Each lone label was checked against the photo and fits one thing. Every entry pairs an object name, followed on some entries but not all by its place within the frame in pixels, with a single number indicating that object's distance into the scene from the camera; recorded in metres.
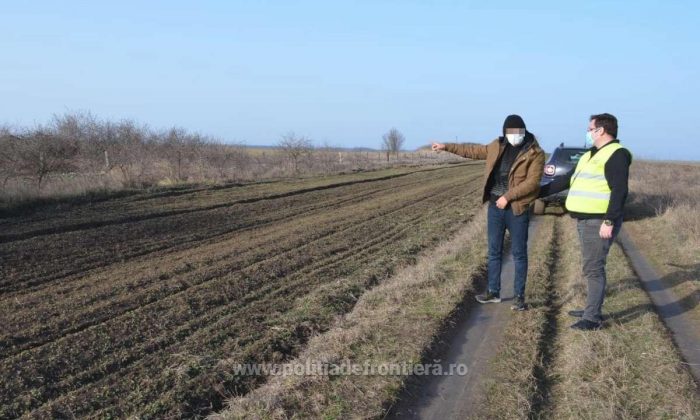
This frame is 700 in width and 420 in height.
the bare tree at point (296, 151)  30.98
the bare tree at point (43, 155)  14.79
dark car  11.98
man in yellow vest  4.45
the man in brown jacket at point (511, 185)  5.05
